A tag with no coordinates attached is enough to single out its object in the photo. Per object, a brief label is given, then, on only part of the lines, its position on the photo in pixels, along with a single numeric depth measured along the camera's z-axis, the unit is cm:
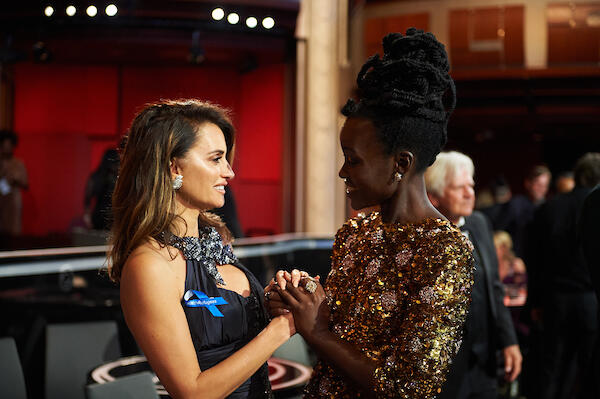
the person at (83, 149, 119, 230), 633
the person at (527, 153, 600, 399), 423
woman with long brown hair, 153
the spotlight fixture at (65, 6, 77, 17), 404
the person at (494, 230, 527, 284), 534
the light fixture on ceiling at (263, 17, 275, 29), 423
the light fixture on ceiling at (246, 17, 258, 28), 417
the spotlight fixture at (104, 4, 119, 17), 390
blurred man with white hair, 283
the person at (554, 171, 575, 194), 609
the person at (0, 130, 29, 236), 761
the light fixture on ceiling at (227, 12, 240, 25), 409
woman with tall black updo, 131
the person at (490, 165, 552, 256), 730
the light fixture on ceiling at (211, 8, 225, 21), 407
